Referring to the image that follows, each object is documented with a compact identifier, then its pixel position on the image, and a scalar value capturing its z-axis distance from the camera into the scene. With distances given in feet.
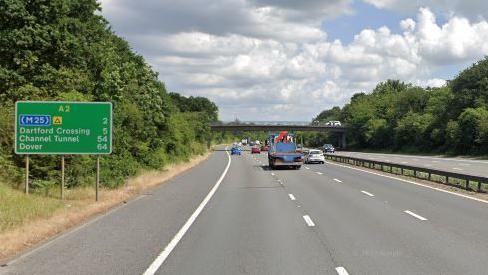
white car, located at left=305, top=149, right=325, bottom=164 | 193.26
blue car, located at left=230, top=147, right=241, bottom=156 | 321.32
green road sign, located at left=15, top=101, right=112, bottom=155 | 64.69
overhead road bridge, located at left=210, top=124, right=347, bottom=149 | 448.65
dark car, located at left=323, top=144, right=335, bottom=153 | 335.81
